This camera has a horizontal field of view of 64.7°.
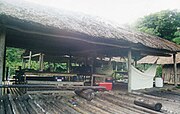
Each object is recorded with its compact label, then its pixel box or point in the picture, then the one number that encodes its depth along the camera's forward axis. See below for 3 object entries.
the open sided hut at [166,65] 8.65
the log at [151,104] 3.08
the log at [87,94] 3.77
